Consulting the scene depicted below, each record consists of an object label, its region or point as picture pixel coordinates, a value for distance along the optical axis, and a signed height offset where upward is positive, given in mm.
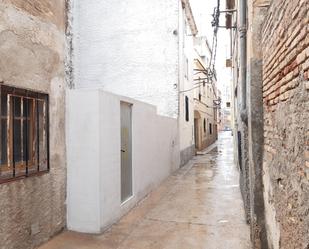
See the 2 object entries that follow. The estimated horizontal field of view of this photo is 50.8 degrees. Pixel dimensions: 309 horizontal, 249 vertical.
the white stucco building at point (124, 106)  5480 +580
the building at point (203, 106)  21933 +1793
